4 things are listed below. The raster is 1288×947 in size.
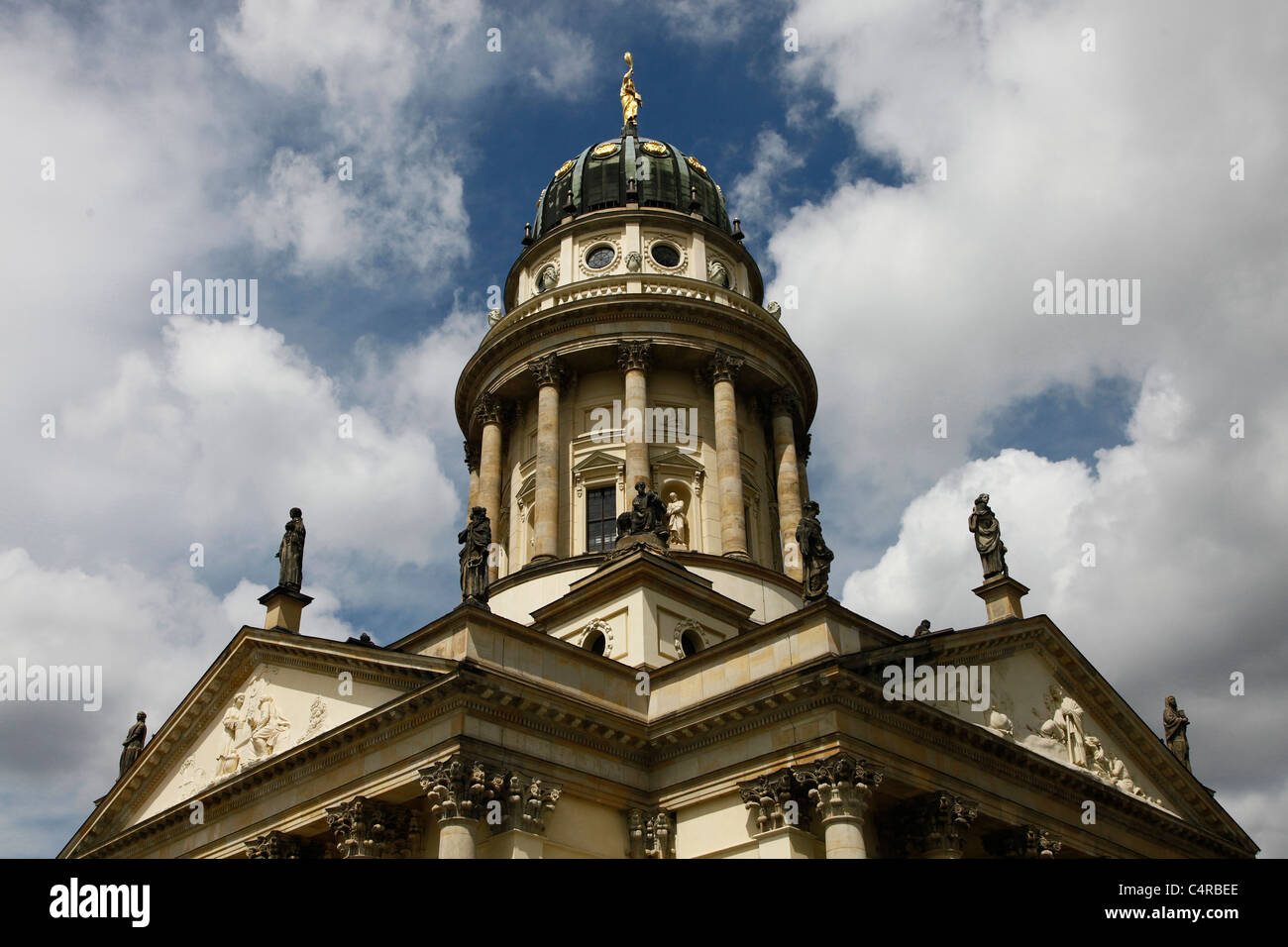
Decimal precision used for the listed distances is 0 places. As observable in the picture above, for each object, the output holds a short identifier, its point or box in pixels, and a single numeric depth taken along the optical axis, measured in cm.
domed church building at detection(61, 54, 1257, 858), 2123
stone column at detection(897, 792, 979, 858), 2192
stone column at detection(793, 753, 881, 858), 2011
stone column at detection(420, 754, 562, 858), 1991
